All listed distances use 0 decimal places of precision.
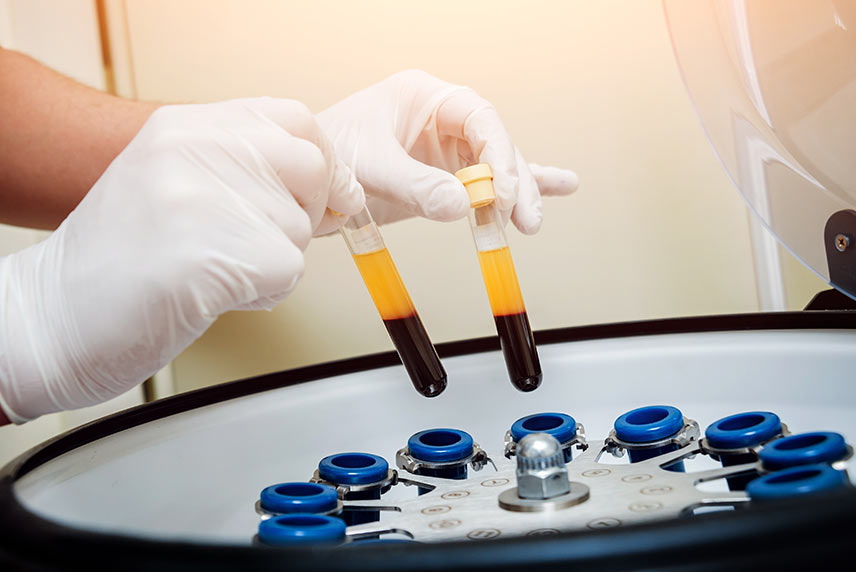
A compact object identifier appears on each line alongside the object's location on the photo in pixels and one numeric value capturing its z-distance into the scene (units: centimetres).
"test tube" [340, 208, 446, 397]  61
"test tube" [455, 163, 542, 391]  63
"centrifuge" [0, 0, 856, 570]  43
